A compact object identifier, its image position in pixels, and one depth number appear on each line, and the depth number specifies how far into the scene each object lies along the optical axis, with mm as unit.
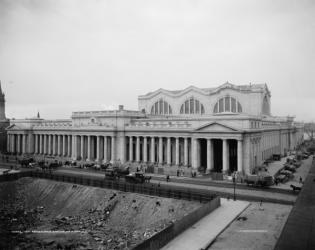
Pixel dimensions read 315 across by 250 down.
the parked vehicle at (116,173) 57688
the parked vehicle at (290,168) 65000
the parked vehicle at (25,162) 75062
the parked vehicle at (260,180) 49500
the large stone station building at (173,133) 63875
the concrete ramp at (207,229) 26062
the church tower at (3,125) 119875
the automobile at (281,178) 53250
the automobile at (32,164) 74856
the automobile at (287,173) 57812
